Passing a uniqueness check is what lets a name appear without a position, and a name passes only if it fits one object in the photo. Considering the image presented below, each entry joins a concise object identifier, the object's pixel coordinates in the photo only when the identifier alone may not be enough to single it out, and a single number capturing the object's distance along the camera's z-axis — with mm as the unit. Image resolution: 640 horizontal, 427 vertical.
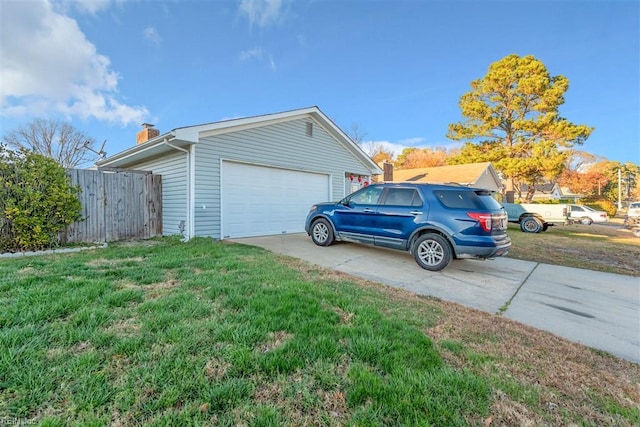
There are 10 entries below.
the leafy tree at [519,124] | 19344
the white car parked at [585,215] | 19750
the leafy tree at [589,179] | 38812
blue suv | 4852
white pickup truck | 13727
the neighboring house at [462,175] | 19281
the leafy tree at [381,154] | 32747
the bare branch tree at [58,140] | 21228
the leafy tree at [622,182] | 37544
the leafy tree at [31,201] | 5270
